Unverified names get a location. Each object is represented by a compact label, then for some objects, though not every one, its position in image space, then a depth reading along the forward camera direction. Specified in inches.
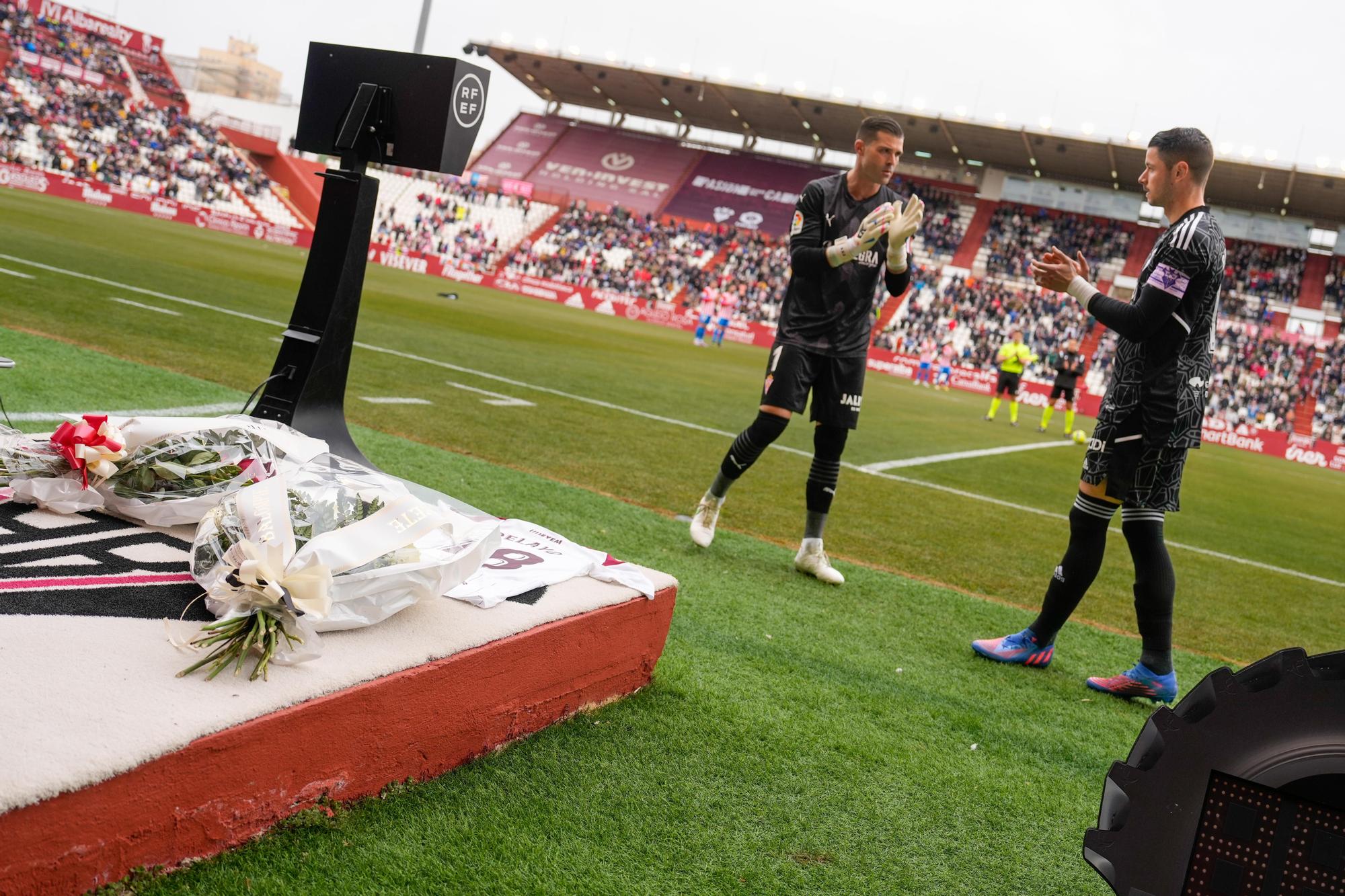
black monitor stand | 159.2
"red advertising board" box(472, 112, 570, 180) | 2155.5
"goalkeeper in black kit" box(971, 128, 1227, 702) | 148.2
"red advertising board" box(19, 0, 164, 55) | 1913.1
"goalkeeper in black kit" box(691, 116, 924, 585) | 192.1
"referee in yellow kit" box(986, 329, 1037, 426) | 760.3
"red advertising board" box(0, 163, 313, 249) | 1263.5
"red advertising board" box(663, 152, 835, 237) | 1894.7
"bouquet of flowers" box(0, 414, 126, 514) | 104.6
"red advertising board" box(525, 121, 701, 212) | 2016.5
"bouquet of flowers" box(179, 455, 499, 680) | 80.4
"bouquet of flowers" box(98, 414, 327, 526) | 106.6
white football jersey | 104.3
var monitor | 156.1
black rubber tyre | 56.5
